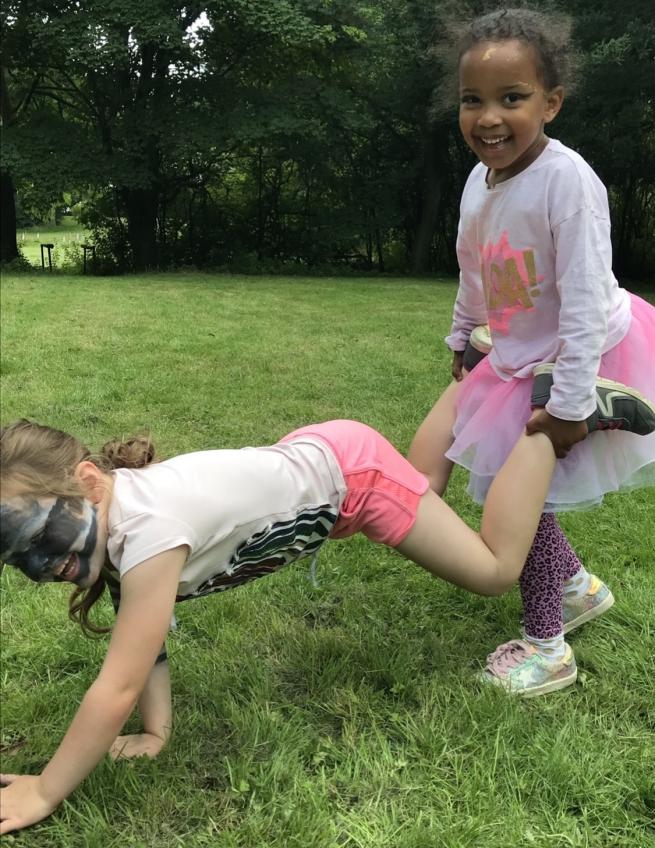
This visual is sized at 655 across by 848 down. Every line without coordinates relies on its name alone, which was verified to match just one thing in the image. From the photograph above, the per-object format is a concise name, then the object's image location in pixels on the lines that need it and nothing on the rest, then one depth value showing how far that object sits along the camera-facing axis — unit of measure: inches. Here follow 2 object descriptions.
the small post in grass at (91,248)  722.8
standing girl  75.0
